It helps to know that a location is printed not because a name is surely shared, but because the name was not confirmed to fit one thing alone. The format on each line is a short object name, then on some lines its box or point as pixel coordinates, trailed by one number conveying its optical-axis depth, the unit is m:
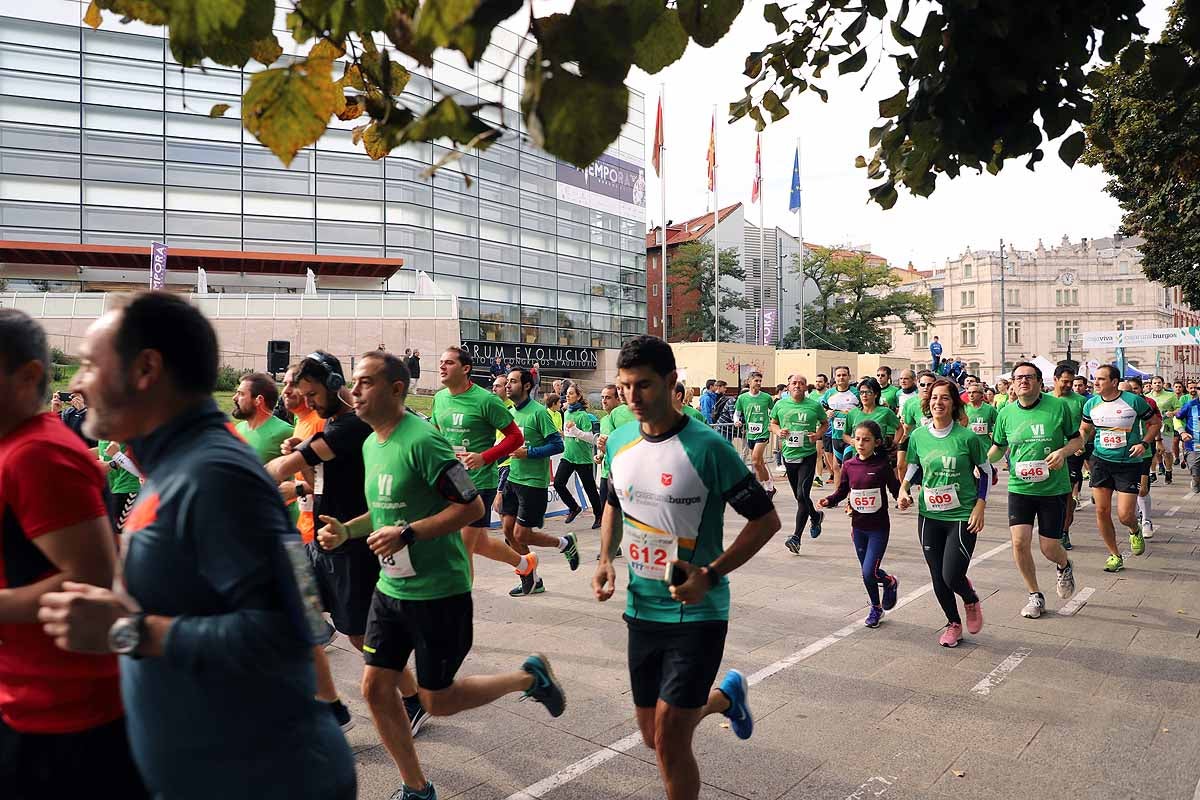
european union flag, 54.25
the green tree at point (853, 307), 65.44
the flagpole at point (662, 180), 43.88
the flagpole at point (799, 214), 53.92
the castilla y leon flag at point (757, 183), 51.34
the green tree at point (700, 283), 66.50
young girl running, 6.92
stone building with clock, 90.25
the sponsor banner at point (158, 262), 15.25
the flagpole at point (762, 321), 61.66
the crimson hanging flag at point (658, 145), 42.78
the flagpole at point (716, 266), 47.38
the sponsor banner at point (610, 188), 56.15
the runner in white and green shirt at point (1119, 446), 9.47
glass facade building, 40.78
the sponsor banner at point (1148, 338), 26.11
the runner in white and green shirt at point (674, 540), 3.28
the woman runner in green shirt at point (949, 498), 6.39
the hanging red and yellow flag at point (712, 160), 46.75
